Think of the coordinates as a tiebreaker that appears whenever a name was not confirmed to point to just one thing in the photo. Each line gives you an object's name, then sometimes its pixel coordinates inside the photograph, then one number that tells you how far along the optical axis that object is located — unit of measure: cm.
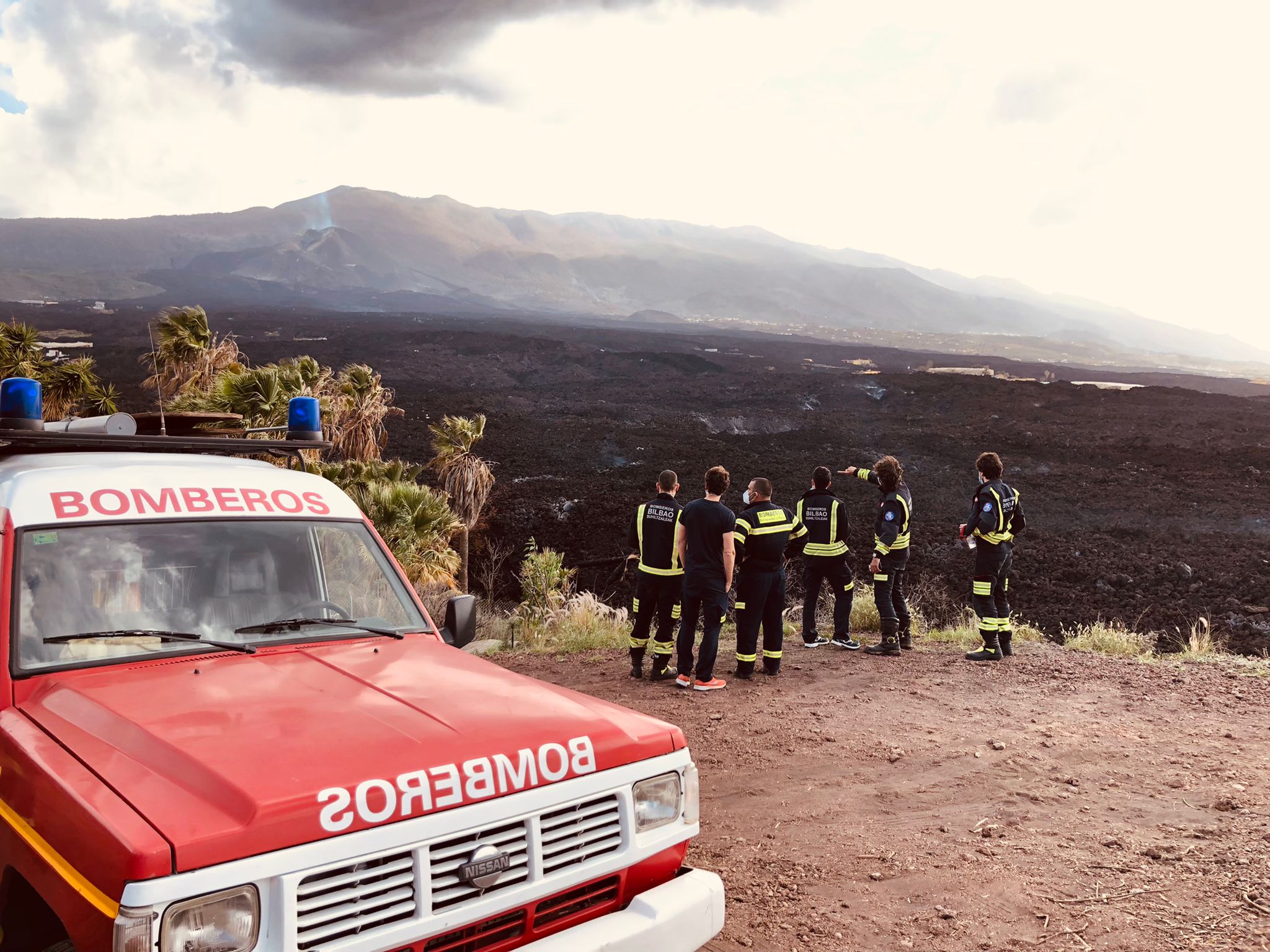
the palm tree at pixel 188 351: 1948
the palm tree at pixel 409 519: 1605
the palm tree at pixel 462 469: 2208
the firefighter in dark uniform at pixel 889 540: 975
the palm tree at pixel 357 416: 2078
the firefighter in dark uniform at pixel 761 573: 843
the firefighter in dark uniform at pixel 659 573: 839
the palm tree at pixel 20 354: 2023
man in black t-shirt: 800
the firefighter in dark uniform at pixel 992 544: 926
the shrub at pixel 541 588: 1566
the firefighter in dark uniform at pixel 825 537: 982
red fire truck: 212
